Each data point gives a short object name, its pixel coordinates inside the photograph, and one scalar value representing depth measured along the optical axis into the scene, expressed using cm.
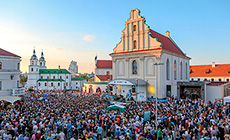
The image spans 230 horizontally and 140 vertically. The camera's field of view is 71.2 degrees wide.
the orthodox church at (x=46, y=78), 8325
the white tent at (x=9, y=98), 2332
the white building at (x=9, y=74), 3071
